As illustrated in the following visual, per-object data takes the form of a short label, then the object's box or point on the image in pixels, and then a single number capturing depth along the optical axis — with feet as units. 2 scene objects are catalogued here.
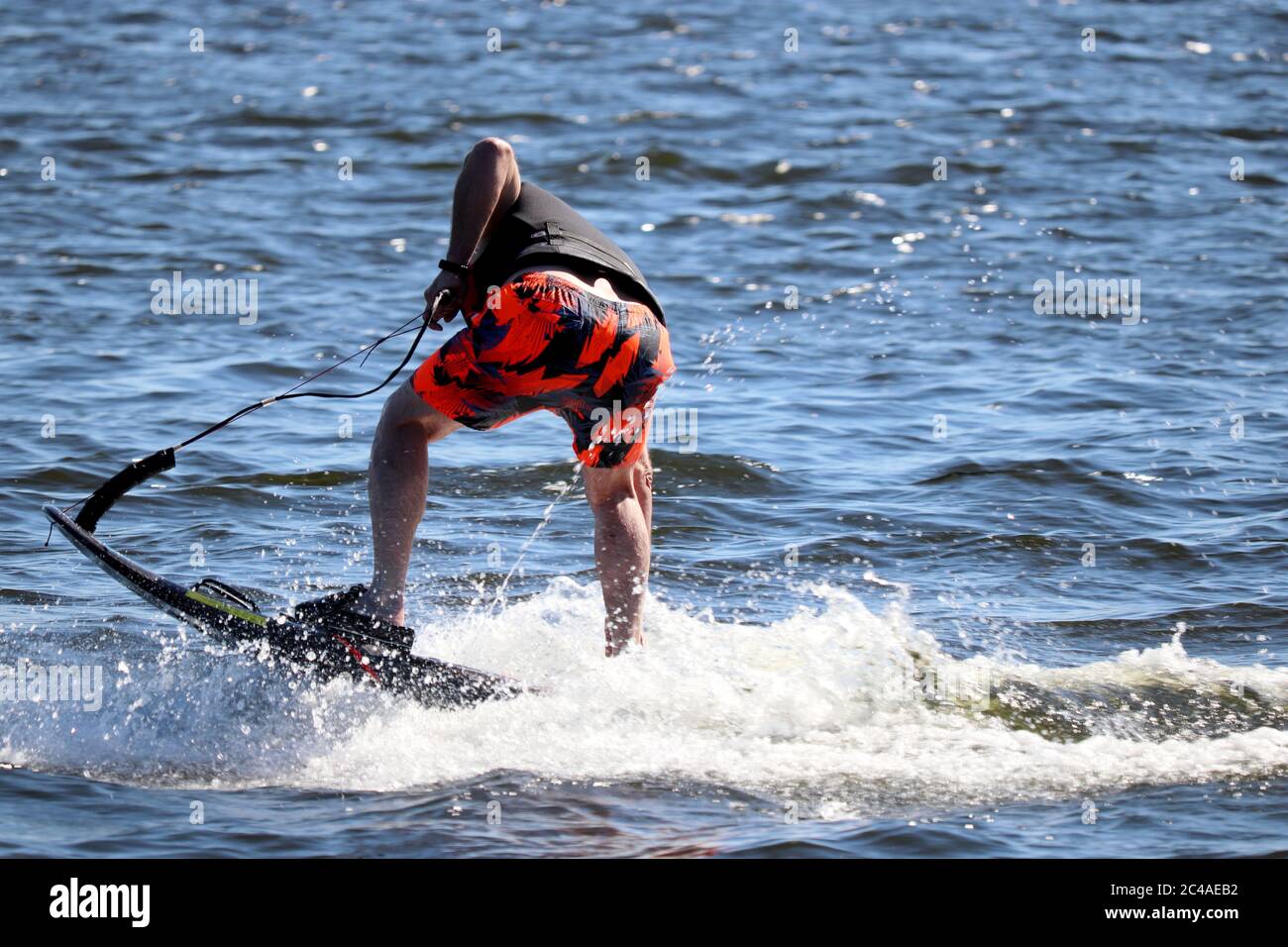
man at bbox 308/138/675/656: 32.53
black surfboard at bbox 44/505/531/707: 33.73
